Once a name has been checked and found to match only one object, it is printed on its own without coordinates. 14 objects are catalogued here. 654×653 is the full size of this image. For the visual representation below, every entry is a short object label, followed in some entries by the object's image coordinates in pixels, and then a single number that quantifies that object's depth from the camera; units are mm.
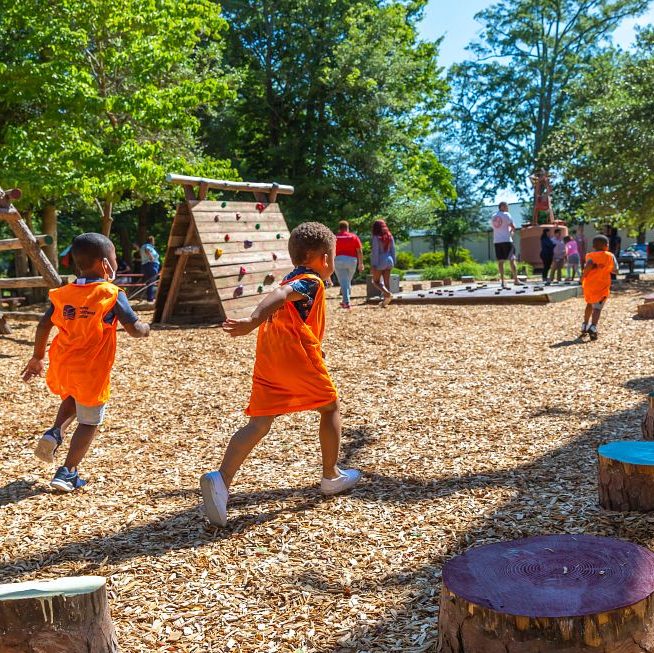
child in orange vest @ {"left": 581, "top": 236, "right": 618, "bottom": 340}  9711
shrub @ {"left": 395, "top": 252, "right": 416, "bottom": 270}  40250
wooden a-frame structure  10453
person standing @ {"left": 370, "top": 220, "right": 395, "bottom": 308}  13516
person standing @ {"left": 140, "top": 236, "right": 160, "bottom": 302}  16141
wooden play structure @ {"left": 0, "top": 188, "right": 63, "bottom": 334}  9188
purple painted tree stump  2041
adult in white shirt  15109
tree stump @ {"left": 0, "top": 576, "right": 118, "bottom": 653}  2238
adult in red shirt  13102
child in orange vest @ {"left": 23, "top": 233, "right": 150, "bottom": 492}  4238
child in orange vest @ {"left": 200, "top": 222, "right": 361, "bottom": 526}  3713
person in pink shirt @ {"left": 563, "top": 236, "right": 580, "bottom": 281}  19881
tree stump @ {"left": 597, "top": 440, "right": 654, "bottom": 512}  3537
